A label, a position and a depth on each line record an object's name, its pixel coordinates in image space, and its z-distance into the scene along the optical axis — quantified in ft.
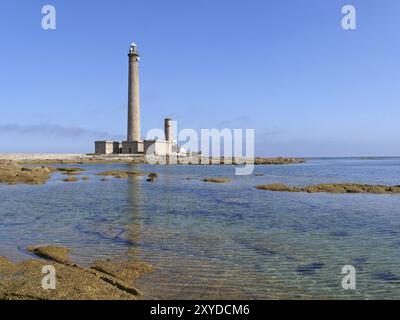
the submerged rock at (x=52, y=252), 41.45
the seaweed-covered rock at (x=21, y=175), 152.56
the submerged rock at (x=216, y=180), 163.09
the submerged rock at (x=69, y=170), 227.55
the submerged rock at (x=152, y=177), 165.76
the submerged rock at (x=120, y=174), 184.57
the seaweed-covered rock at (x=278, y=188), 125.70
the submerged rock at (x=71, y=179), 159.58
